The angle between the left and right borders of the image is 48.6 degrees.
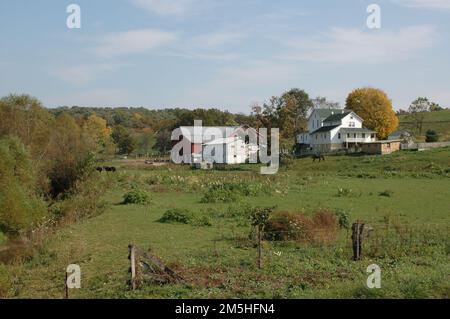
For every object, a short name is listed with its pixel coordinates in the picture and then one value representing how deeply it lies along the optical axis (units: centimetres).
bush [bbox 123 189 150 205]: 2898
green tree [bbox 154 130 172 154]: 9188
